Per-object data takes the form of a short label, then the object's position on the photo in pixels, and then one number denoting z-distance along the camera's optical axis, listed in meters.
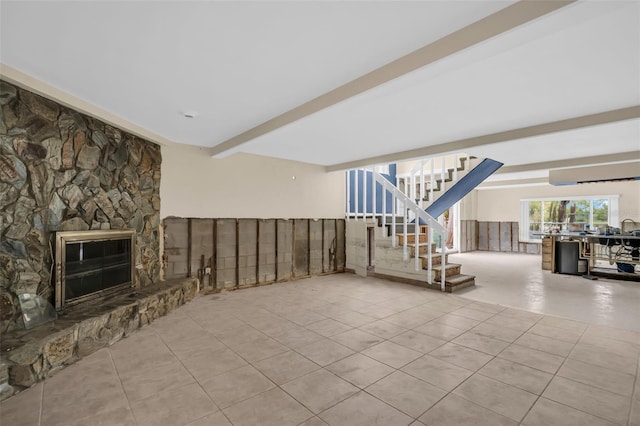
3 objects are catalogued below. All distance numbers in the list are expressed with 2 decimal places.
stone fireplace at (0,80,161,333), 2.59
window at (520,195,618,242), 9.43
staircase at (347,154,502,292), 5.63
